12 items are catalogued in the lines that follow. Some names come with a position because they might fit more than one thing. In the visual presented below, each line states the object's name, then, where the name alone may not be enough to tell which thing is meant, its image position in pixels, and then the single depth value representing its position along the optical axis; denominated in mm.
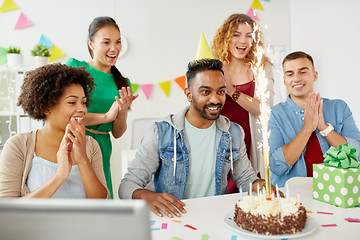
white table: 933
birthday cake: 903
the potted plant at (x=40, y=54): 3345
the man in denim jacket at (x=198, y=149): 1532
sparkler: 1031
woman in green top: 1940
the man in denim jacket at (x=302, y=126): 1777
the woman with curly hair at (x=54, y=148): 1277
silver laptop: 404
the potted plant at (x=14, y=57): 3258
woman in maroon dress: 2089
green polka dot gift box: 1177
